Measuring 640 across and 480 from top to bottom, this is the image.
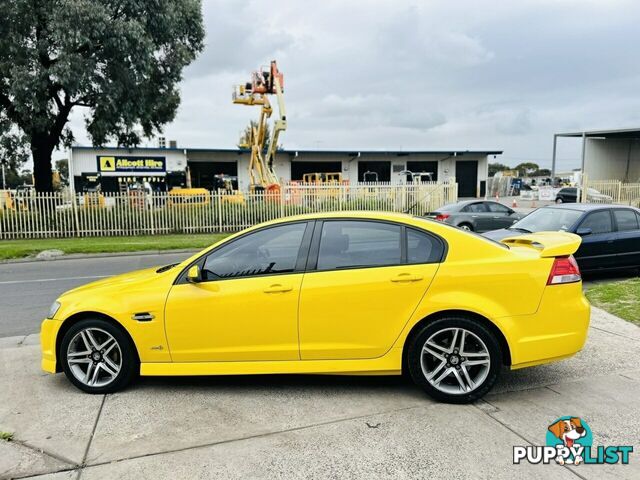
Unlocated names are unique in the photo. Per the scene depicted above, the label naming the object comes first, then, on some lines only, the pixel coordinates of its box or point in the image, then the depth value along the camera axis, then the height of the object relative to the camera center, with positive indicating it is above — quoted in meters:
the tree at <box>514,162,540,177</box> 122.91 +1.34
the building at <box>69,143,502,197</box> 37.28 +1.06
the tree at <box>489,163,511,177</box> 112.15 +1.32
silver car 15.27 -1.30
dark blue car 8.62 -1.06
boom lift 26.02 +3.31
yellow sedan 3.83 -1.07
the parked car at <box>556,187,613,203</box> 35.75 -1.67
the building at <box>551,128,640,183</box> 35.06 +1.24
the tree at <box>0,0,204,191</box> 15.98 +4.24
